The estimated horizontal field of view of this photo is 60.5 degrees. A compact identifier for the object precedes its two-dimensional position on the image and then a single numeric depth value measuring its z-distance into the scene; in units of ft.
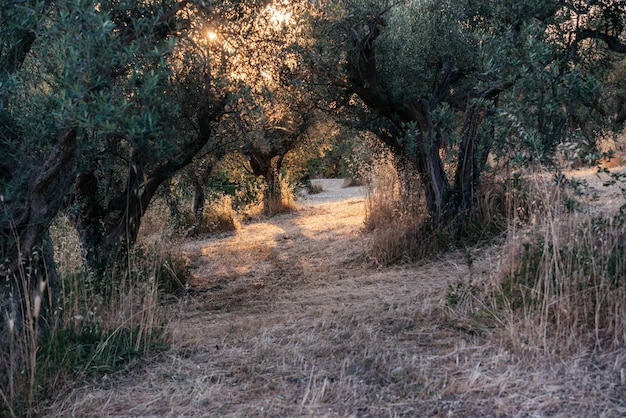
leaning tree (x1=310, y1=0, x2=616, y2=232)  17.97
